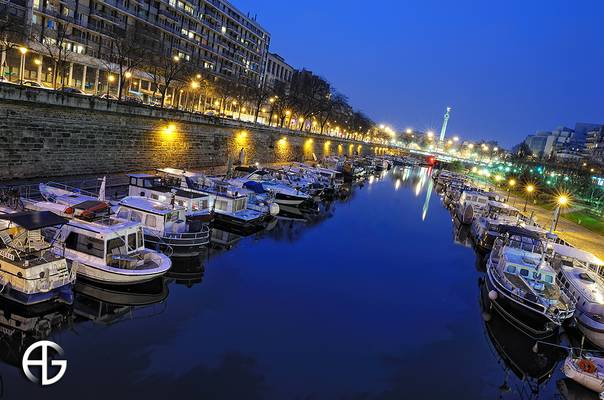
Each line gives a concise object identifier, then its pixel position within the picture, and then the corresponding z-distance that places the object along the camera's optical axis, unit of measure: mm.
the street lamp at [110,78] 58031
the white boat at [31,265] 15164
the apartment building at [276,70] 125250
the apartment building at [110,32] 55938
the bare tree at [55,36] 55031
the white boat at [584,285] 19438
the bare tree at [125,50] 53250
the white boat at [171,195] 27766
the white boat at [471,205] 46094
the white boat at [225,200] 31016
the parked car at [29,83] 45703
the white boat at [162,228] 23234
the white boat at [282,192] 40634
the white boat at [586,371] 15445
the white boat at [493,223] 33906
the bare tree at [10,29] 42812
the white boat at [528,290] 19344
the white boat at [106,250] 17734
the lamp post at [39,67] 55366
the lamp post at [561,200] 36744
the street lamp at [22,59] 46584
